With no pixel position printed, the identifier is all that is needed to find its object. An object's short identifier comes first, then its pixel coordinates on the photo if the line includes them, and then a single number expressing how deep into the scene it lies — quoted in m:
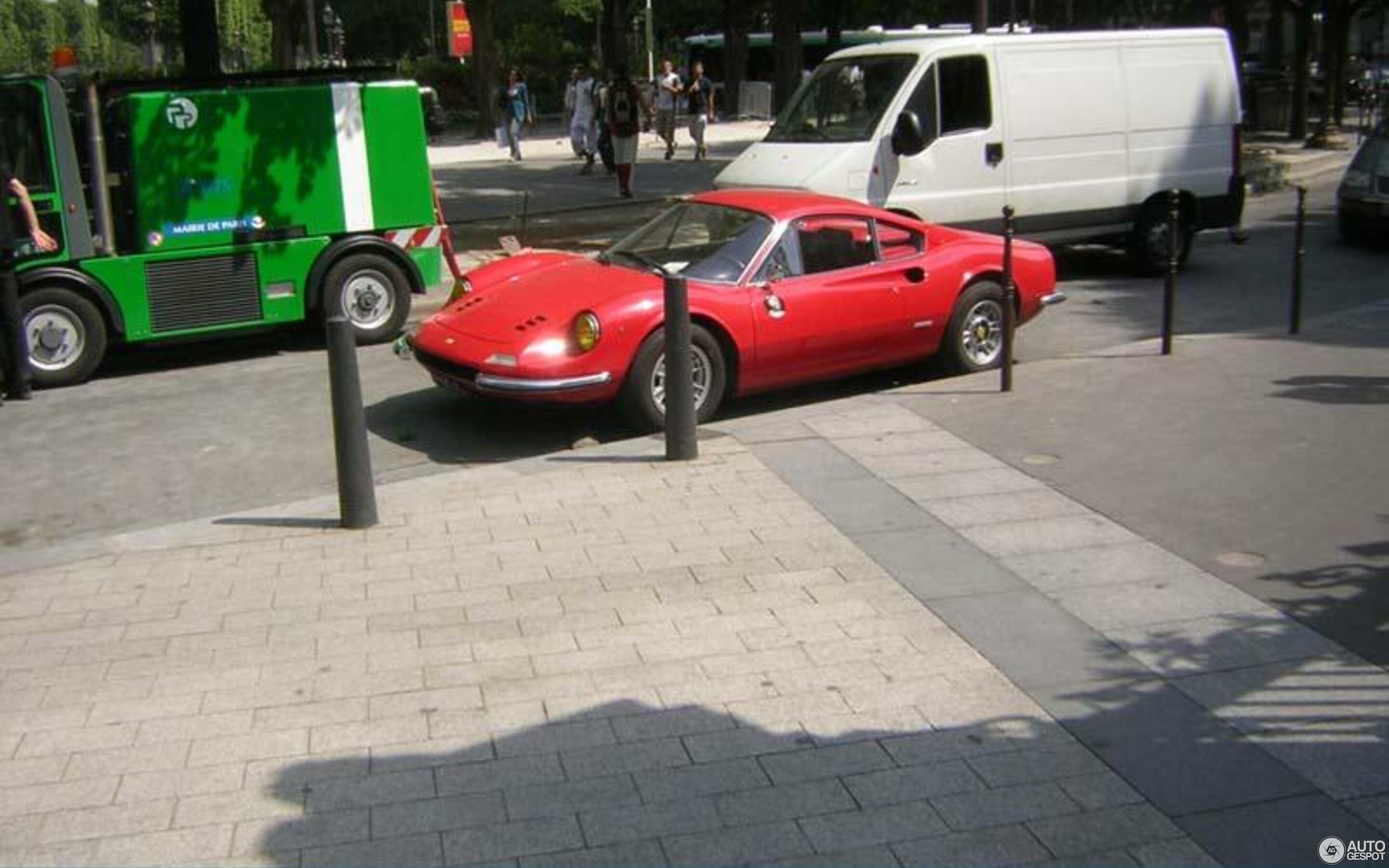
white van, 12.95
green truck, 10.97
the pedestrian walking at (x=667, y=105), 29.09
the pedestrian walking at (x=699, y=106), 28.12
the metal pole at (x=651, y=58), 44.62
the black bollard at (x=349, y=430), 7.06
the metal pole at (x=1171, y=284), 9.73
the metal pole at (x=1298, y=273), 10.72
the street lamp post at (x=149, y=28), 42.72
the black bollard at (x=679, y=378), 7.88
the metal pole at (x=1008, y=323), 9.33
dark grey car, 15.62
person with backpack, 21.16
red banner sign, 42.34
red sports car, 8.48
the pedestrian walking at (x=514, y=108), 29.39
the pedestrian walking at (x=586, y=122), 26.28
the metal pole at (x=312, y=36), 38.66
